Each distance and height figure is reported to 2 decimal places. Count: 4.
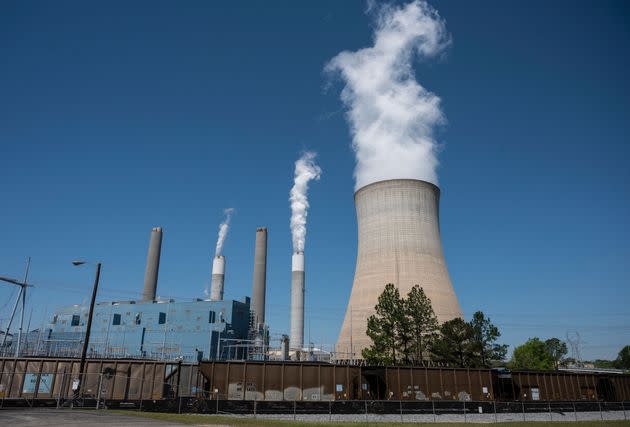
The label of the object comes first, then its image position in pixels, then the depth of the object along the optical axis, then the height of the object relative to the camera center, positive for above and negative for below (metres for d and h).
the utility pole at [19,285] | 40.22 +6.98
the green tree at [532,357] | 60.88 +2.29
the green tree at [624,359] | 88.63 +2.86
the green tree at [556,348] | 81.50 +4.32
